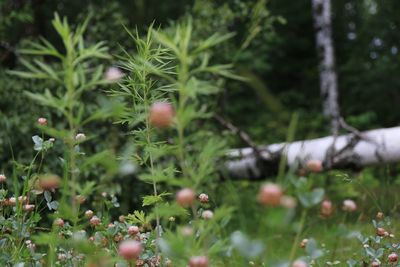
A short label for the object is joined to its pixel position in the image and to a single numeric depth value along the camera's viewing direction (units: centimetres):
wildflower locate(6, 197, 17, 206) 253
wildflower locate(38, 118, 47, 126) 242
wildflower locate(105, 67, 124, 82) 175
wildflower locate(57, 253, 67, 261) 248
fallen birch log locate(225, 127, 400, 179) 401
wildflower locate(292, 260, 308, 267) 180
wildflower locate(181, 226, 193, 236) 169
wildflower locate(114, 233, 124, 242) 258
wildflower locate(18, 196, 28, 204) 244
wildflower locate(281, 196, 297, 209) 150
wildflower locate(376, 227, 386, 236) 249
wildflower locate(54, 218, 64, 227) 234
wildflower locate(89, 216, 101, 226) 251
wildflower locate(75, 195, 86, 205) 232
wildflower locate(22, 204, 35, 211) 246
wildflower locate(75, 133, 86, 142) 235
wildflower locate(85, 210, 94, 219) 250
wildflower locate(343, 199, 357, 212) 189
